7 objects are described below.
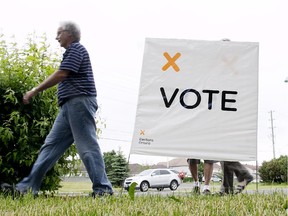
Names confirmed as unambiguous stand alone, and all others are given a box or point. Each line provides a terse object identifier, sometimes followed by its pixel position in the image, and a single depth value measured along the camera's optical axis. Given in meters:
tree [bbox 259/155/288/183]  33.16
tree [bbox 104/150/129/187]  36.52
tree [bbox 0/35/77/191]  5.07
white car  23.53
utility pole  70.31
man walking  4.30
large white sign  4.98
